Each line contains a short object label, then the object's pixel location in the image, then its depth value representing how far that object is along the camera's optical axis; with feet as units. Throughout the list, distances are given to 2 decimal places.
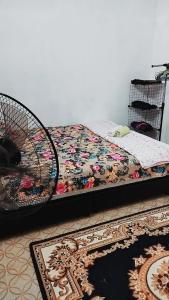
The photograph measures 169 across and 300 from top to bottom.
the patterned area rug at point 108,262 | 5.12
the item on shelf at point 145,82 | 11.09
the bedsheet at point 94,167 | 6.89
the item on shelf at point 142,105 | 11.19
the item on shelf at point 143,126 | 11.25
